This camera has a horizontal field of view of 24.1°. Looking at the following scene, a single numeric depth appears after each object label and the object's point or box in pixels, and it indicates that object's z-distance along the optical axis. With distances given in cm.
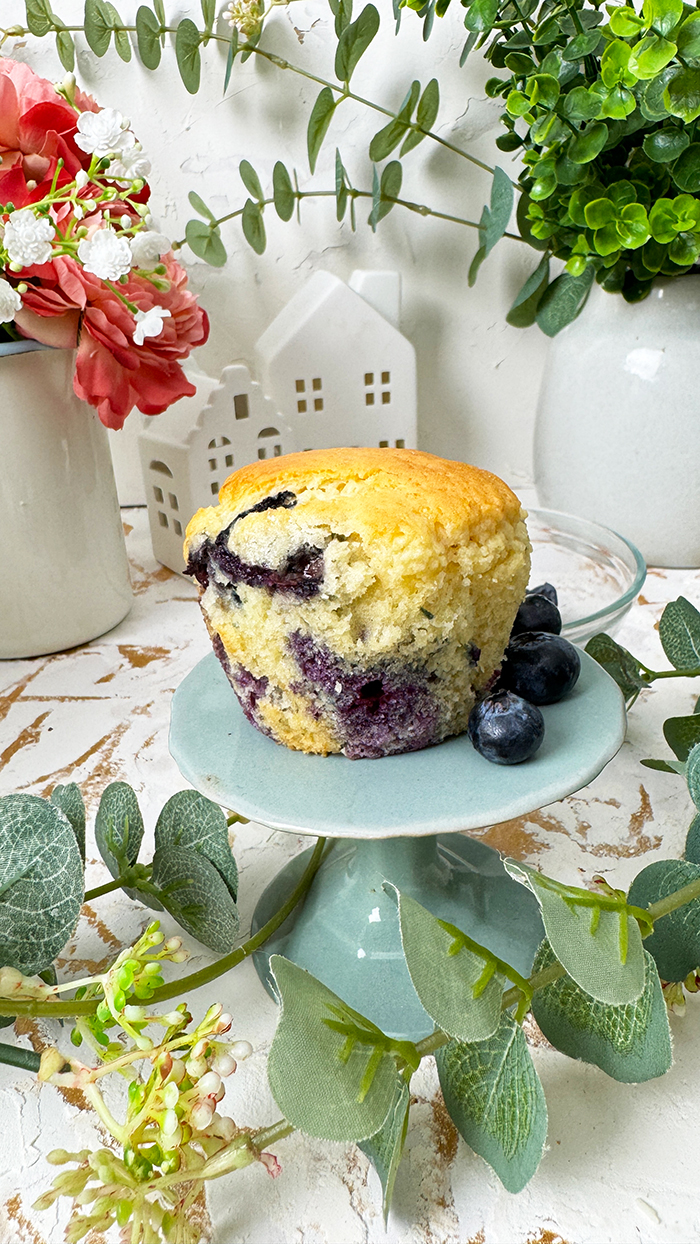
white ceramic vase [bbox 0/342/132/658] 46
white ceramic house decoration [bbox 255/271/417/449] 56
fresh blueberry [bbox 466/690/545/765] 31
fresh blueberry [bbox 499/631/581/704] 33
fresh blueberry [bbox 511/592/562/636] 37
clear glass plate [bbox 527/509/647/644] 44
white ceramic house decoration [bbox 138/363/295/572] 53
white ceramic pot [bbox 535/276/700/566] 50
